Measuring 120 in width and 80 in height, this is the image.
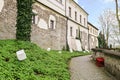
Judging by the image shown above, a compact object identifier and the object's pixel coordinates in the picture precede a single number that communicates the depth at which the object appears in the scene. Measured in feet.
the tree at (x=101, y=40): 62.47
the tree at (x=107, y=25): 64.28
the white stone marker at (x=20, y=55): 10.40
